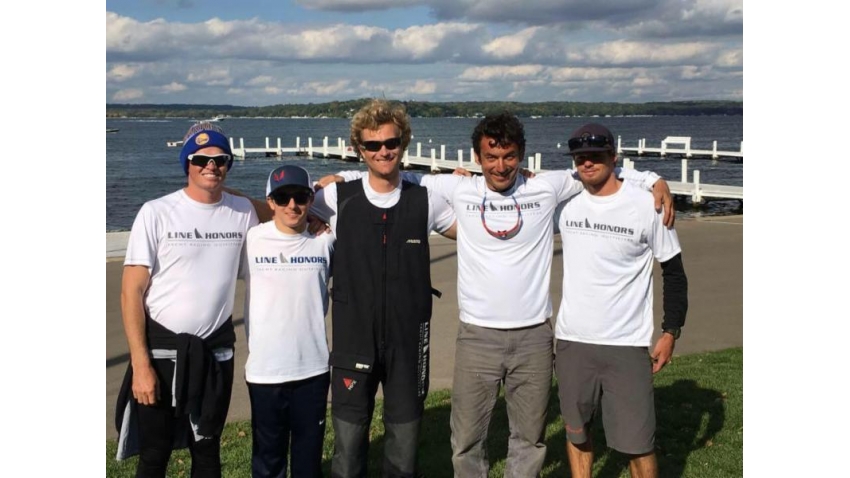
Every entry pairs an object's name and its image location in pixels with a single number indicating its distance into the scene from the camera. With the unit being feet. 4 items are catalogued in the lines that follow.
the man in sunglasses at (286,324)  13.28
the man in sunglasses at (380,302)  13.50
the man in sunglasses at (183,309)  12.78
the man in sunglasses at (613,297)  13.80
